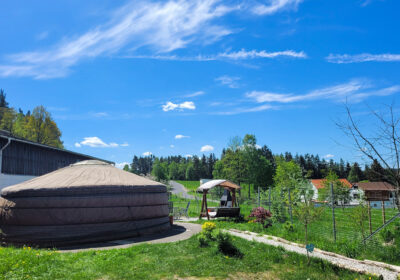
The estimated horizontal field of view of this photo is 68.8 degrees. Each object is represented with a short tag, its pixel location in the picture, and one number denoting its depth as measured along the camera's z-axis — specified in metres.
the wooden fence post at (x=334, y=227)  6.81
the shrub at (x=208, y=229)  6.62
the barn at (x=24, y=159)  13.47
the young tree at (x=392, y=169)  3.70
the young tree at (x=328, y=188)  8.60
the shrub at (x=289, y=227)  8.13
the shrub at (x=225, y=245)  5.92
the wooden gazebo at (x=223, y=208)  11.43
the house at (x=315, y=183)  45.36
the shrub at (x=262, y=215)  9.43
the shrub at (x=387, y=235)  6.51
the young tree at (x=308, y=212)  6.29
